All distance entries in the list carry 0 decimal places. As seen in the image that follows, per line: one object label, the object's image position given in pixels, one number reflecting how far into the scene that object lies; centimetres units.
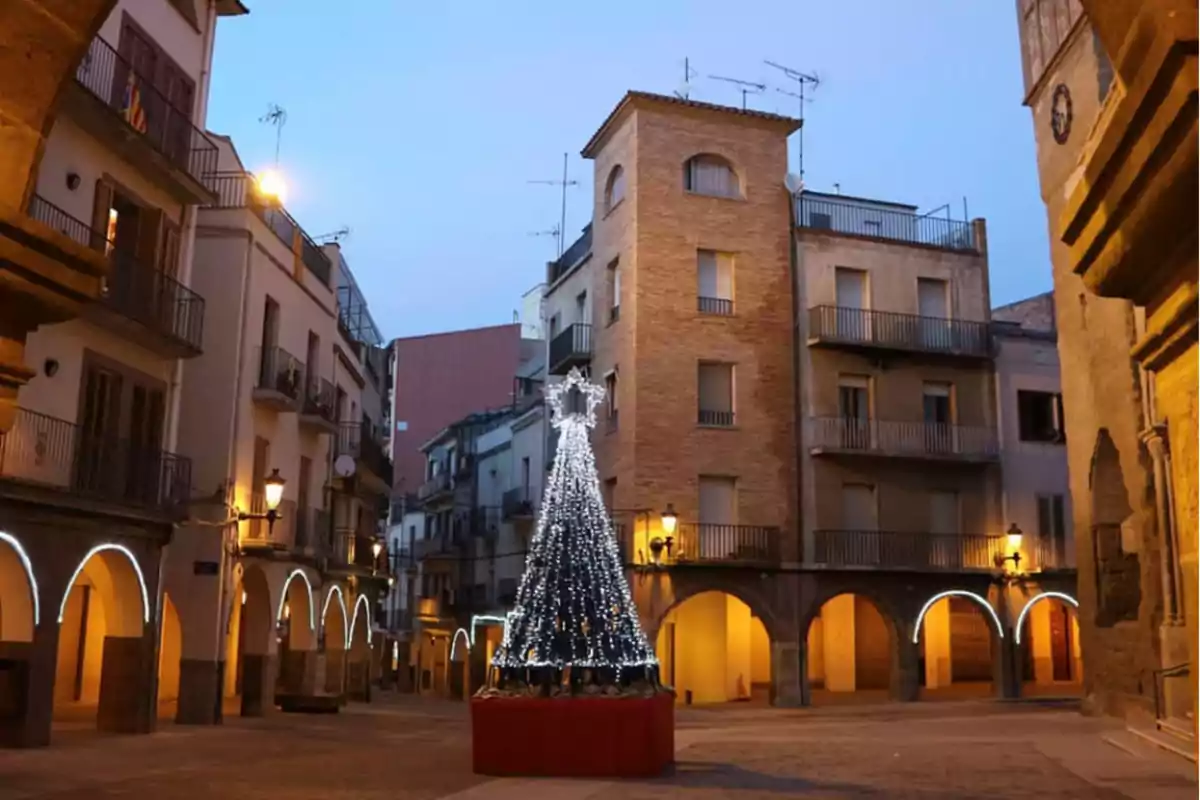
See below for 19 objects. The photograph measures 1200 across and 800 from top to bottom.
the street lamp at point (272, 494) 2053
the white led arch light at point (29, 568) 1534
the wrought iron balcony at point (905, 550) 2955
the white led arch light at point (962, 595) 2989
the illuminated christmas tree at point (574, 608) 1302
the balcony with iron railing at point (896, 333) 3041
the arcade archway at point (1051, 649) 3381
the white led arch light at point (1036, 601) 3034
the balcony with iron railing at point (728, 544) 2855
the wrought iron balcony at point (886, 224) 3269
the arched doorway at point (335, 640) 2967
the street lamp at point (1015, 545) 3000
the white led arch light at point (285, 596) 2463
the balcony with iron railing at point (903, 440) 2998
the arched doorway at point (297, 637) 2642
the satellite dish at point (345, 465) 2834
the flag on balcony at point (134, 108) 1830
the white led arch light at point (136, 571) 1680
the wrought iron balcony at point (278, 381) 2283
